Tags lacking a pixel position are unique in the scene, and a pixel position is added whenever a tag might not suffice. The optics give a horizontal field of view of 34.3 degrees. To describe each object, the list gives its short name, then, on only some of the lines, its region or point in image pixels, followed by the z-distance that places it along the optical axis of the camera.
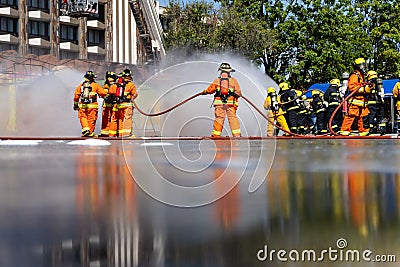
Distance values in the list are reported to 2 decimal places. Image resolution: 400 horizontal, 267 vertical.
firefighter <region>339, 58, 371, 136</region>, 13.90
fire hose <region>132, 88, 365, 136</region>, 13.57
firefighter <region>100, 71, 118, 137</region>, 16.25
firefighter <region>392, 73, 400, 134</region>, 15.21
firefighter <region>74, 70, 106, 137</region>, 16.02
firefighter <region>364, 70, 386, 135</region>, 13.81
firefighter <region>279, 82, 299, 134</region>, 17.25
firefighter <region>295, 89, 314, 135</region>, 17.50
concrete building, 43.44
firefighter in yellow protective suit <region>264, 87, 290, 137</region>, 16.98
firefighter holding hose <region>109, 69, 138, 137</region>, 15.32
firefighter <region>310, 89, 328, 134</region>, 17.92
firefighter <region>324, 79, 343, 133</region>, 16.42
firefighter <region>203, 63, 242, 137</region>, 13.56
